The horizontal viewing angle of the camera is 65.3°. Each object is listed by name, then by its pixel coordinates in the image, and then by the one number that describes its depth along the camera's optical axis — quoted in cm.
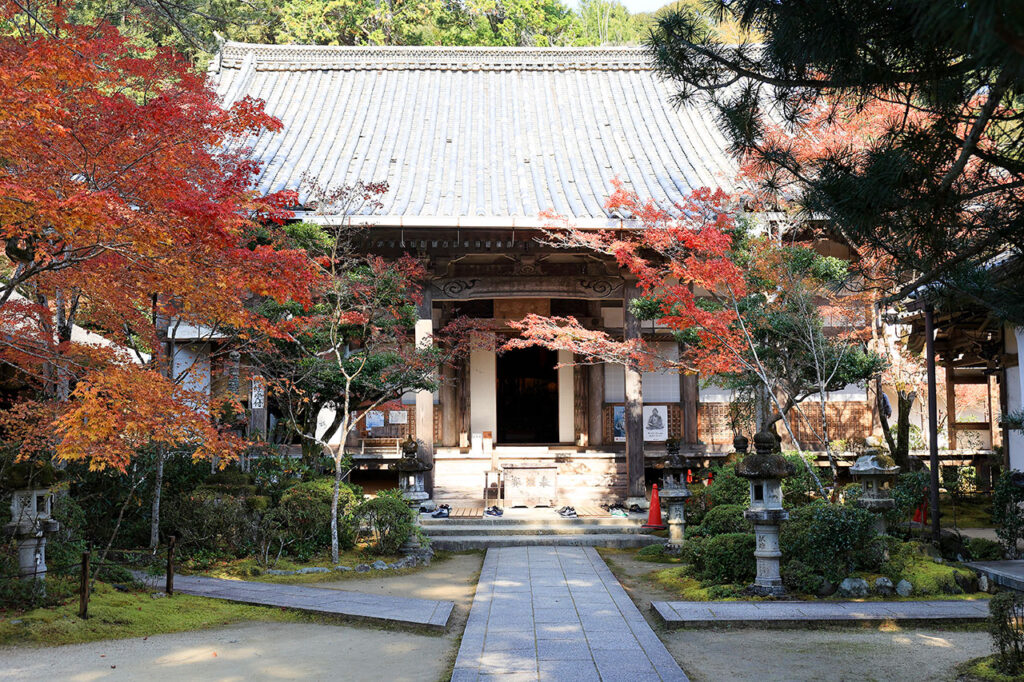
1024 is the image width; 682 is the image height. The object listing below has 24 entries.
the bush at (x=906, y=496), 980
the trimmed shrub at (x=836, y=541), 802
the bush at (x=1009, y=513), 920
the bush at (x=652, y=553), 1101
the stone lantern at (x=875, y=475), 985
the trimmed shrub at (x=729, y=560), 855
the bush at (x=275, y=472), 1170
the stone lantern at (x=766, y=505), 806
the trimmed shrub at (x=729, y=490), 1181
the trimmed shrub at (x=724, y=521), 1022
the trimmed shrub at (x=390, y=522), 1060
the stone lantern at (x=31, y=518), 721
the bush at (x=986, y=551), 927
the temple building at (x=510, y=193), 1398
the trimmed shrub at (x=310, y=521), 1052
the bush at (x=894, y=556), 813
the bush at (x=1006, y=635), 531
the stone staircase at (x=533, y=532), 1194
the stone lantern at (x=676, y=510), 1104
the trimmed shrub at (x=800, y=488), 1212
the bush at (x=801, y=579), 805
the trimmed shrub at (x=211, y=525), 1012
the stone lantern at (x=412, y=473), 1285
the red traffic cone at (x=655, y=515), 1247
